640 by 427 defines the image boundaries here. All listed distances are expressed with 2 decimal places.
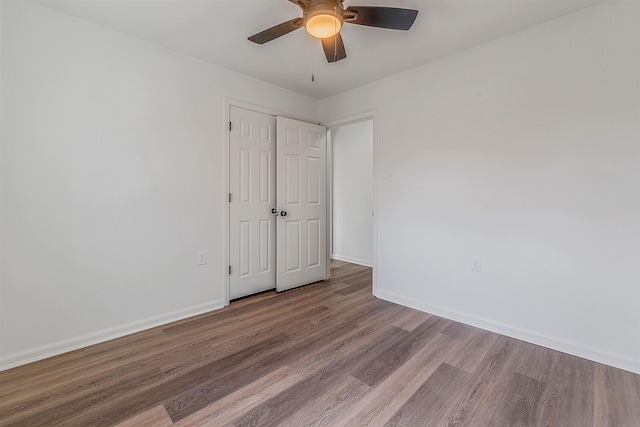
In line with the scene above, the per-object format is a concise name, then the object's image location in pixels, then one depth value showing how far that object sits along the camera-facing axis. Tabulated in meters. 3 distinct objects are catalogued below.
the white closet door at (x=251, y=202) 2.98
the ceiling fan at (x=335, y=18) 1.54
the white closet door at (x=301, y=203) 3.32
